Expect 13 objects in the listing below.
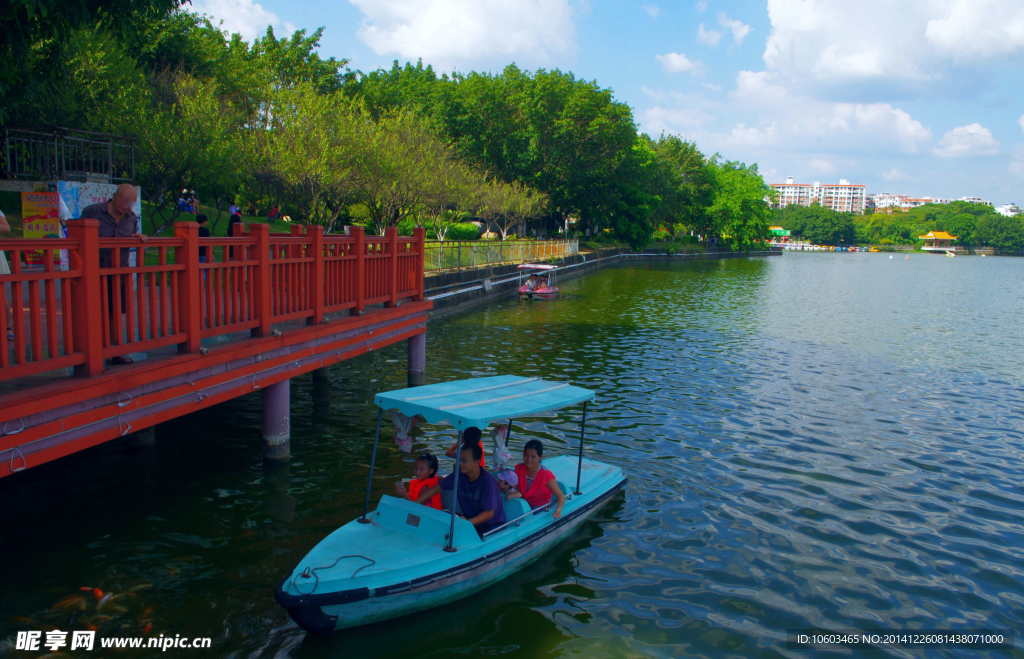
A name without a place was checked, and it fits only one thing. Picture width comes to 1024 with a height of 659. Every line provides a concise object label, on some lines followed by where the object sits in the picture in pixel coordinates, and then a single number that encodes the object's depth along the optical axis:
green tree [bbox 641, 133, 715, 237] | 96.62
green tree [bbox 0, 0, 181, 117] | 10.73
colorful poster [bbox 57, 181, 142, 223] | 12.66
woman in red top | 8.12
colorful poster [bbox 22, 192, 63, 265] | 12.41
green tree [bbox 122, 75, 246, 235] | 21.20
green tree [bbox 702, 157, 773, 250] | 103.88
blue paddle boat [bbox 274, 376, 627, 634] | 5.98
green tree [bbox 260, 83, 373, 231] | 26.39
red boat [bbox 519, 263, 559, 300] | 34.94
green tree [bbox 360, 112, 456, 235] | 30.88
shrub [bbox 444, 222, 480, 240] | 60.28
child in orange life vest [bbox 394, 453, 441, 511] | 7.48
